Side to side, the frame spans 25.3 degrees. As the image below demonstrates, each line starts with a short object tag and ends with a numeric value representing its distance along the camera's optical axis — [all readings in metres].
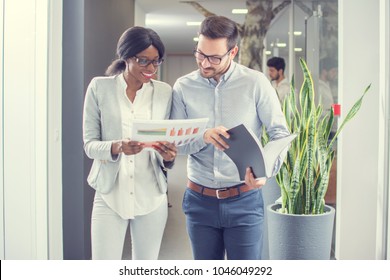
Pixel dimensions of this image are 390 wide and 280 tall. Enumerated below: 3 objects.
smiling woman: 3.55
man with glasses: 3.56
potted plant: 4.16
